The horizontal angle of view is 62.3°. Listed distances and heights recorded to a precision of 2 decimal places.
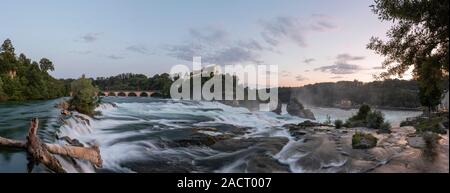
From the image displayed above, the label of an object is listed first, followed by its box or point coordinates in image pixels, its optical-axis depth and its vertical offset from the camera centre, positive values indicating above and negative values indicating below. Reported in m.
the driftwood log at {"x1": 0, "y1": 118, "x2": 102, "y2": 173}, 12.91 -2.35
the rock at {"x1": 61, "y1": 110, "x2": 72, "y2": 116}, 29.03 -1.87
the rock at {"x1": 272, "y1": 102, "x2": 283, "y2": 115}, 53.81 -2.90
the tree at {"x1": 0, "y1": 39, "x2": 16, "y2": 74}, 70.00 +6.25
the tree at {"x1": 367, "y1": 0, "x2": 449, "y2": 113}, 14.82 +2.21
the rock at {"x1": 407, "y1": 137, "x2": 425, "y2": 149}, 18.48 -2.75
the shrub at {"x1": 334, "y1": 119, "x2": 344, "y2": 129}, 32.72 -3.05
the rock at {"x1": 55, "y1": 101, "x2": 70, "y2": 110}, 36.64 -1.66
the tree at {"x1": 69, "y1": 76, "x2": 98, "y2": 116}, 33.50 -0.79
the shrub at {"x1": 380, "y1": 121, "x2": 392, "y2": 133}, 28.73 -3.09
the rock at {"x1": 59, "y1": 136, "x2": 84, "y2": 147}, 17.86 -2.57
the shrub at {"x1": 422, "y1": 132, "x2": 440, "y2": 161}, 15.42 -2.66
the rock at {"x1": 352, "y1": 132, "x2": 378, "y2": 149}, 19.00 -2.72
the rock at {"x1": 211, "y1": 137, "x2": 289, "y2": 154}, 19.45 -3.03
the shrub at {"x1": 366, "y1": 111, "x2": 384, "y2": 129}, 32.31 -2.68
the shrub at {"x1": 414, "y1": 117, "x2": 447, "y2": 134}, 21.89 -2.49
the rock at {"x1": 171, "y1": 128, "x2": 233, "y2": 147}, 20.53 -2.85
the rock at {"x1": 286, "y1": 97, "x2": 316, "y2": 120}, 50.83 -2.92
